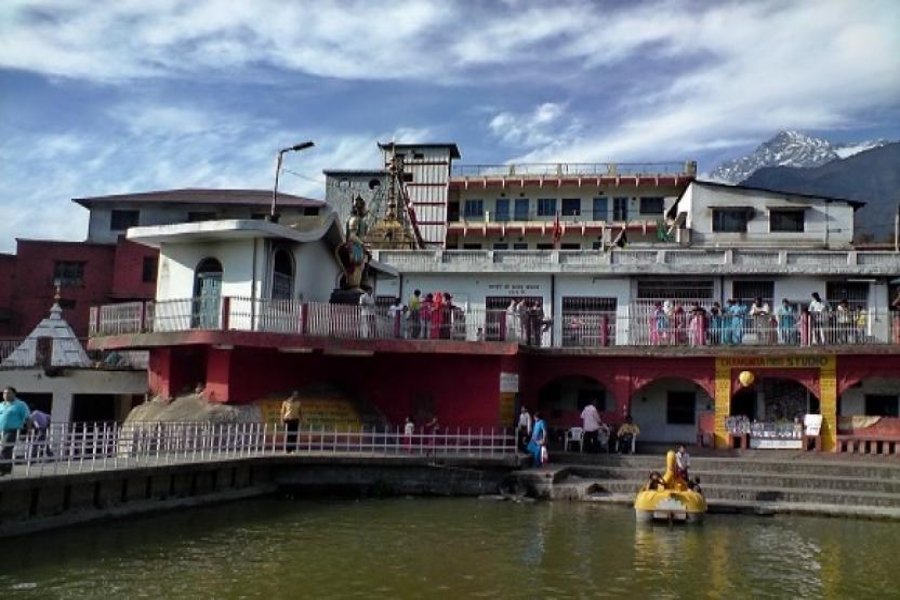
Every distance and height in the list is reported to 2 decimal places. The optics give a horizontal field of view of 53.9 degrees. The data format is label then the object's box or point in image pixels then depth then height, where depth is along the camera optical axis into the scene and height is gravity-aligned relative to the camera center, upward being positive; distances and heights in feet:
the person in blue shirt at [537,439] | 80.94 -3.20
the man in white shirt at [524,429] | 85.30 -2.50
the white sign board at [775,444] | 88.22 -3.05
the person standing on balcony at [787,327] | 89.45 +8.68
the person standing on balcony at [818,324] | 88.99 +9.12
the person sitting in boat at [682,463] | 66.59 -4.20
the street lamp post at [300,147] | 95.35 +26.67
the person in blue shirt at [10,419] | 53.01 -2.10
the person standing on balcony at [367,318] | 85.10 +7.61
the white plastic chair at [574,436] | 88.94 -3.10
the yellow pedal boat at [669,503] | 62.80 -6.66
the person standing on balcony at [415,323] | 87.86 +7.55
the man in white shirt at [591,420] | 87.56 -1.38
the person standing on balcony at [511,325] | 87.97 +7.72
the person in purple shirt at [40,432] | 53.31 -2.98
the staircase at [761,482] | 69.82 -6.00
